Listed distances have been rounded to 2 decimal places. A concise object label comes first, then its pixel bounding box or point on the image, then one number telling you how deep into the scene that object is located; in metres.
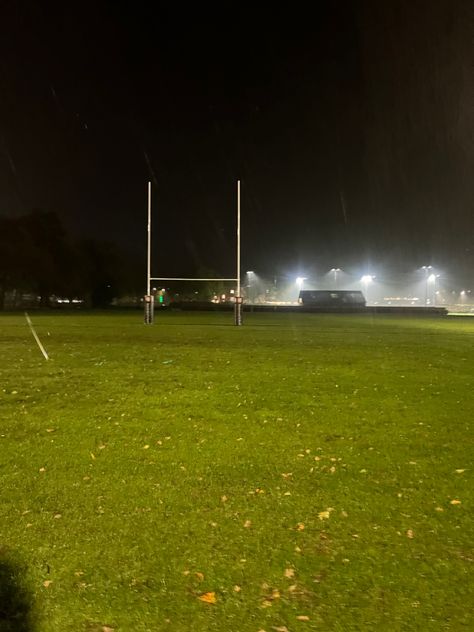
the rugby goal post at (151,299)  30.36
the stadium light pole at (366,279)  92.12
